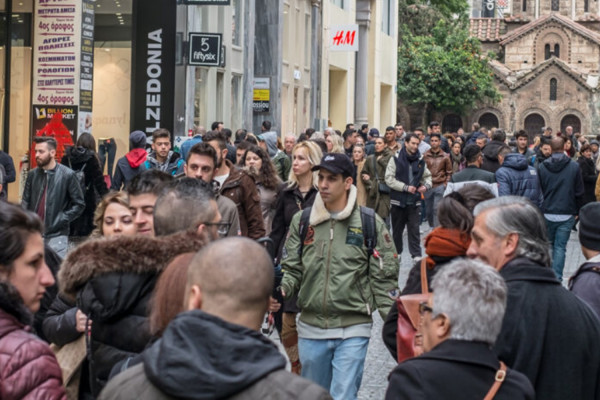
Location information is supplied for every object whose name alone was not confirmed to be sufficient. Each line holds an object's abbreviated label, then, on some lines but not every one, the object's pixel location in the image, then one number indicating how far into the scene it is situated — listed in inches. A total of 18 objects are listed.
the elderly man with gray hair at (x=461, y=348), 152.6
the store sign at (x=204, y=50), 893.8
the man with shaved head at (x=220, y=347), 122.2
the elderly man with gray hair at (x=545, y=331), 187.5
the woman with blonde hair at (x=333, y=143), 646.7
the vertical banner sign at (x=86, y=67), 721.0
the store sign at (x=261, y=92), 1213.7
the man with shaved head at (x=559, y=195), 589.9
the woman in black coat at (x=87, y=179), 546.9
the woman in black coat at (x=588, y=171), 892.6
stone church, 3656.5
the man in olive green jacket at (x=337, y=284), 275.7
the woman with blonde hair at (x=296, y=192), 386.3
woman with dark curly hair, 437.1
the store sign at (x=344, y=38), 1477.6
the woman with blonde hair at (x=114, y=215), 243.9
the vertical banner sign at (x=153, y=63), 870.4
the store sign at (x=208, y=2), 842.8
